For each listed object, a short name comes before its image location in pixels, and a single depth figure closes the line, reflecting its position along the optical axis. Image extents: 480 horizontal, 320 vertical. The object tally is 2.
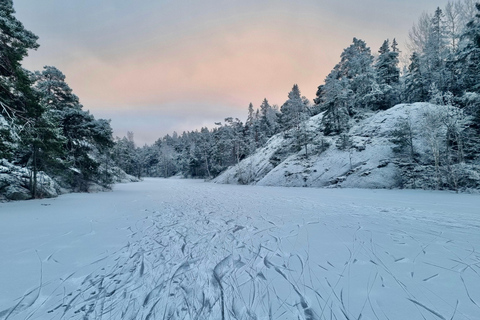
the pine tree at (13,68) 8.25
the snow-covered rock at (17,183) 10.89
